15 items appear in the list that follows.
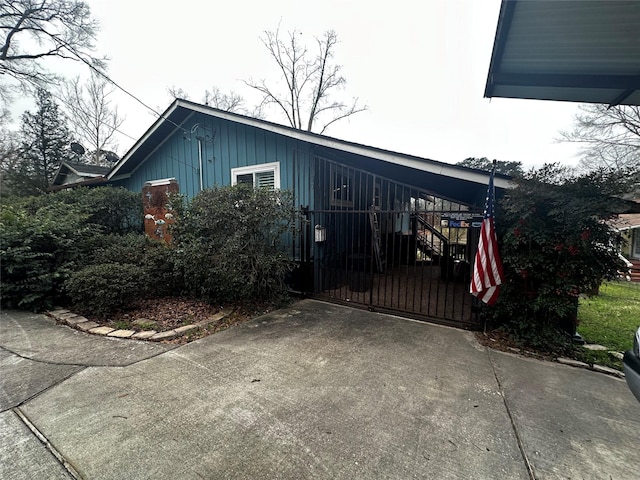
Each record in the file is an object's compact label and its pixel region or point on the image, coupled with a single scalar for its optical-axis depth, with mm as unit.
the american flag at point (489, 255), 3305
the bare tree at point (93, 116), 16797
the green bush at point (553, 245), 2850
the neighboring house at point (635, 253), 13882
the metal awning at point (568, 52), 2490
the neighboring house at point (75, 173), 10603
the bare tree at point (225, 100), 20391
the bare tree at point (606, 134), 14562
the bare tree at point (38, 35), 11867
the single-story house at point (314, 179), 4320
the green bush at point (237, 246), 4320
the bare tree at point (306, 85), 18391
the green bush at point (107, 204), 6996
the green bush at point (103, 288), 3928
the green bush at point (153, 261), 4770
